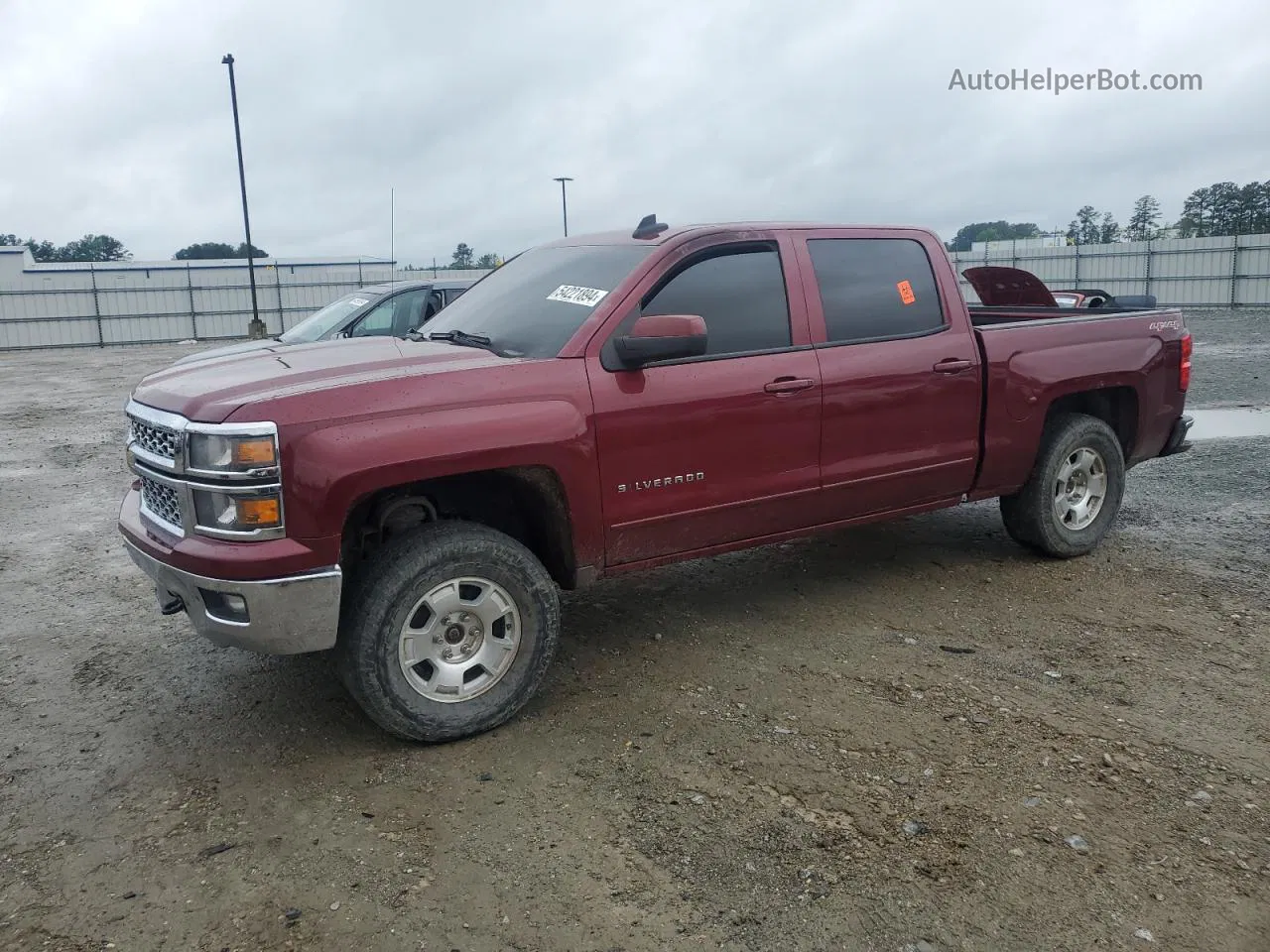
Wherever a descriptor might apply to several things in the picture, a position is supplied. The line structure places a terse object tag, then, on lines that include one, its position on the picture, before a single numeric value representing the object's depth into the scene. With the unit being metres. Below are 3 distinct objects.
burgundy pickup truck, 3.63
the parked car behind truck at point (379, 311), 10.41
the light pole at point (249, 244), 27.52
